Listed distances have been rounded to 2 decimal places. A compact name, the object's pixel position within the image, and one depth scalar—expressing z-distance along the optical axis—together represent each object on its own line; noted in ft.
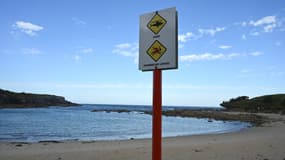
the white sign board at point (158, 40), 7.01
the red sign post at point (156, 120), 7.11
